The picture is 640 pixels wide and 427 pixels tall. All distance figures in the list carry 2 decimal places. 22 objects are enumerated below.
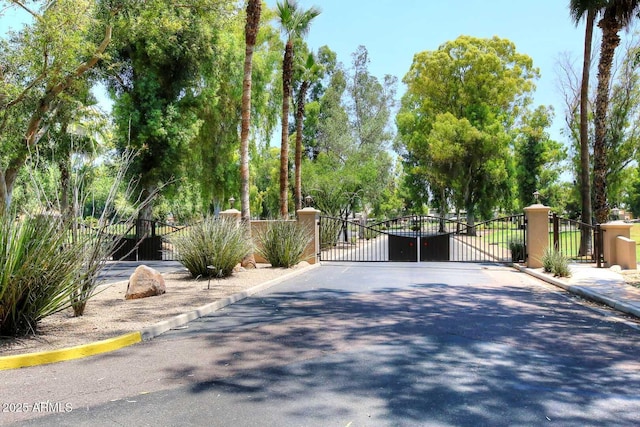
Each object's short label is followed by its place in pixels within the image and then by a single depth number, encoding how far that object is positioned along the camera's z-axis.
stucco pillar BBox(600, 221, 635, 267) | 16.84
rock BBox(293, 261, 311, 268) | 18.02
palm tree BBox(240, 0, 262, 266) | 17.31
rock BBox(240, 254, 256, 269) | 16.80
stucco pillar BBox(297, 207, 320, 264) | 19.55
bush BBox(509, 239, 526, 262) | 19.66
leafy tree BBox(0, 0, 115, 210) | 15.54
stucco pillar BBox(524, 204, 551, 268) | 17.73
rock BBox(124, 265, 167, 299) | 10.67
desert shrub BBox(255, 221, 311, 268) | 17.48
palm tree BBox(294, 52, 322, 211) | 27.00
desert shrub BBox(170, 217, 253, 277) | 13.81
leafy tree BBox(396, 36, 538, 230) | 40.88
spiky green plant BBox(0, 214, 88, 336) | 6.90
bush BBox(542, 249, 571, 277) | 14.62
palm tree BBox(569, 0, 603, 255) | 20.08
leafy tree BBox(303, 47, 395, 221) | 34.19
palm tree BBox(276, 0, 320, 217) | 22.09
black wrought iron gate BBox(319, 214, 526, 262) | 19.83
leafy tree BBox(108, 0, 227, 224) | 26.14
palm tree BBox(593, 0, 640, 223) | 18.86
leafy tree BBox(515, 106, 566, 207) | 52.38
